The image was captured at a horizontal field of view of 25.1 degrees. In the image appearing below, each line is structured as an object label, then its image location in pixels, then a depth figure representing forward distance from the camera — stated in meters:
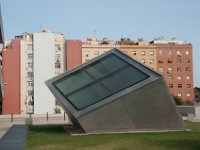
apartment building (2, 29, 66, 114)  88.00
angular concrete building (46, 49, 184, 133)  20.98
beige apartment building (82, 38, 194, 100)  110.88
